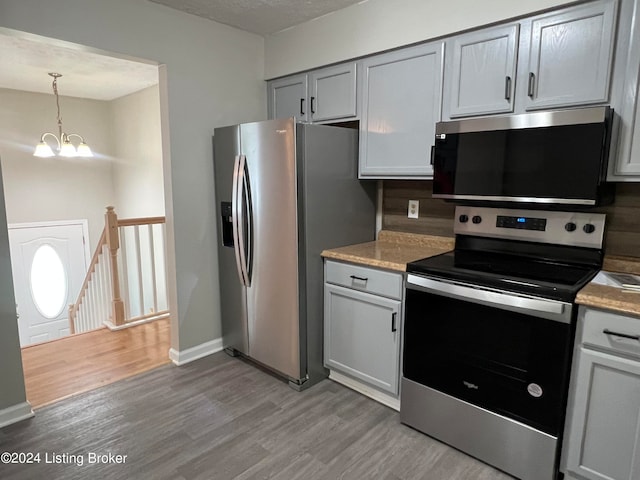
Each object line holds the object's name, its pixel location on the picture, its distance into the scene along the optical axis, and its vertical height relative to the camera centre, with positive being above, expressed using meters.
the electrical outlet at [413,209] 2.64 -0.15
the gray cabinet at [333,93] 2.56 +0.62
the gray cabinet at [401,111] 2.19 +0.44
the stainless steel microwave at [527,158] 1.68 +0.13
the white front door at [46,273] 5.05 -1.17
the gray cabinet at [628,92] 1.61 +0.39
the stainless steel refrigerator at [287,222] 2.35 -0.23
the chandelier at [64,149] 3.95 +0.35
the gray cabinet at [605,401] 1.46 -0.82
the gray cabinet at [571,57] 1.67 +0.57
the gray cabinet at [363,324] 2.19 -0.81
